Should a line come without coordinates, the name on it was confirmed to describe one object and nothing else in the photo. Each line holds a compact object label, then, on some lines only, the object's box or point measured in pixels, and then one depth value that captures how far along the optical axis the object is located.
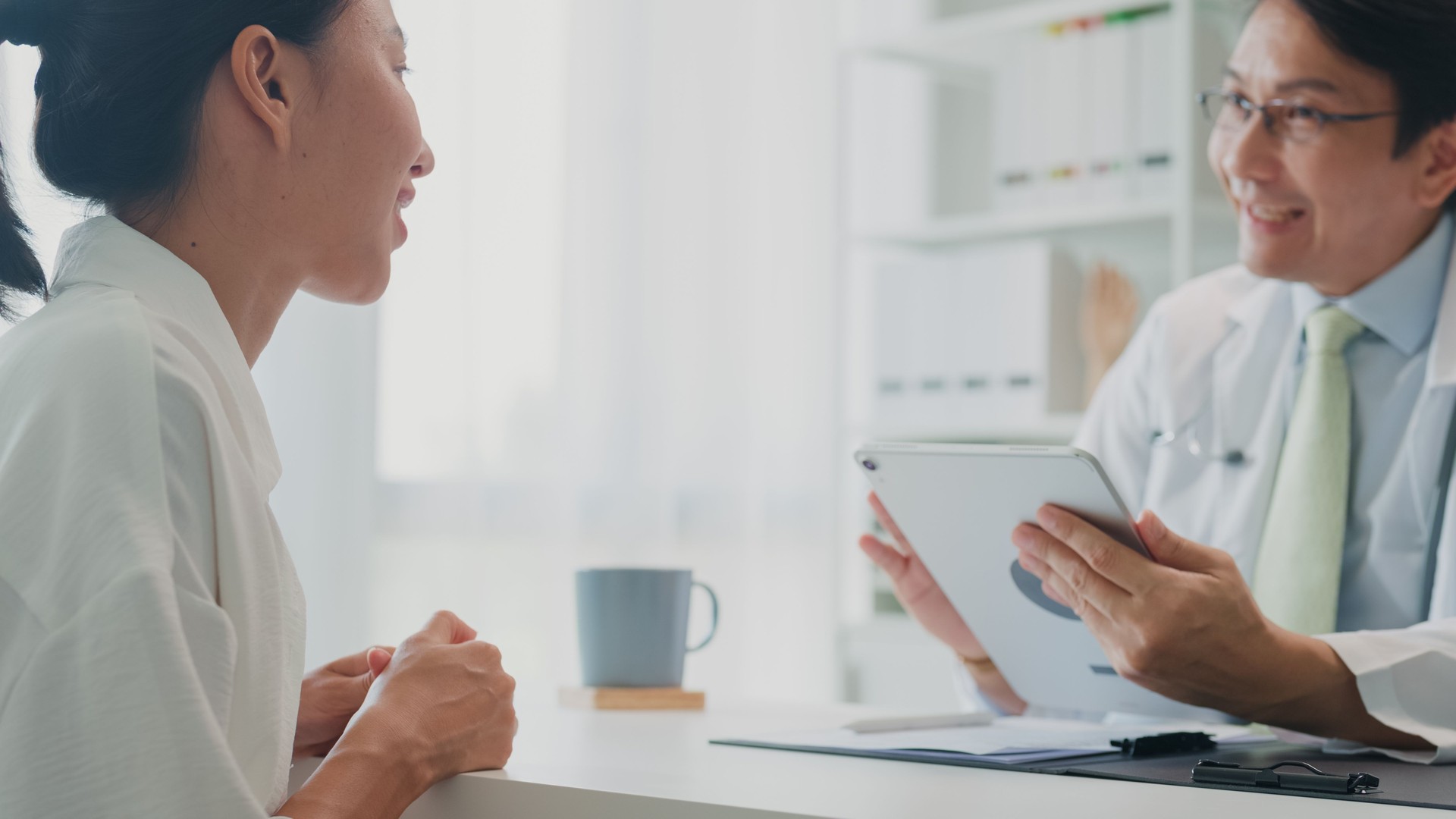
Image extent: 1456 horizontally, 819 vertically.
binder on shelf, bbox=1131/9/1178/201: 2.34
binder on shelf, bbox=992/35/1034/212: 2.54
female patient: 0.64
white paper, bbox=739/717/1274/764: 0.88
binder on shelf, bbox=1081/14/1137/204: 2.38
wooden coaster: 1.24
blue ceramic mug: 1.25
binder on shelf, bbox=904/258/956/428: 2.55
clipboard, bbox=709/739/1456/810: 0.77
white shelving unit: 2.29
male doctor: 1.39
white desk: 0.70
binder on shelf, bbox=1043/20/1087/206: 2.45
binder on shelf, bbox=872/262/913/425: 2.61
